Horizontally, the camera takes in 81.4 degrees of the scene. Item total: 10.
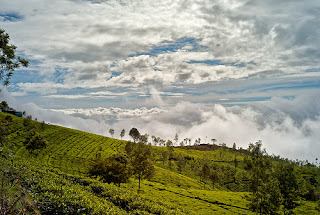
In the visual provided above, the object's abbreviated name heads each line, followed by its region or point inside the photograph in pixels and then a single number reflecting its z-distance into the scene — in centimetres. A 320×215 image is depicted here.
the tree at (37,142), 8581
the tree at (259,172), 4441
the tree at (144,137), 17310
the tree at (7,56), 2486
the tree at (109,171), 5512
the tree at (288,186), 6300
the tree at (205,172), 12544
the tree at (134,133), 18050
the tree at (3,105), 2823
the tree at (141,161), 6369
